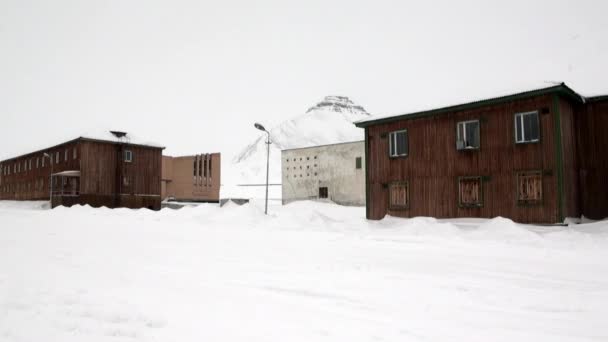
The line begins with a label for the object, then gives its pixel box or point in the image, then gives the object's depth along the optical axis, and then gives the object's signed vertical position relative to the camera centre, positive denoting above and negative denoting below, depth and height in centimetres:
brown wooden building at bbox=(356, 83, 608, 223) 1836 +173
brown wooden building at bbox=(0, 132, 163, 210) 3872 +244
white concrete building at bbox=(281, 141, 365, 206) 3903 +225
